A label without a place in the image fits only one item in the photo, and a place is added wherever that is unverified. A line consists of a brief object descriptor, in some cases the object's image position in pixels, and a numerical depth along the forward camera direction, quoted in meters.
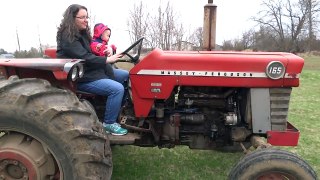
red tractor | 2.78
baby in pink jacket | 3.88
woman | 3.46
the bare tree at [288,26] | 44.97
